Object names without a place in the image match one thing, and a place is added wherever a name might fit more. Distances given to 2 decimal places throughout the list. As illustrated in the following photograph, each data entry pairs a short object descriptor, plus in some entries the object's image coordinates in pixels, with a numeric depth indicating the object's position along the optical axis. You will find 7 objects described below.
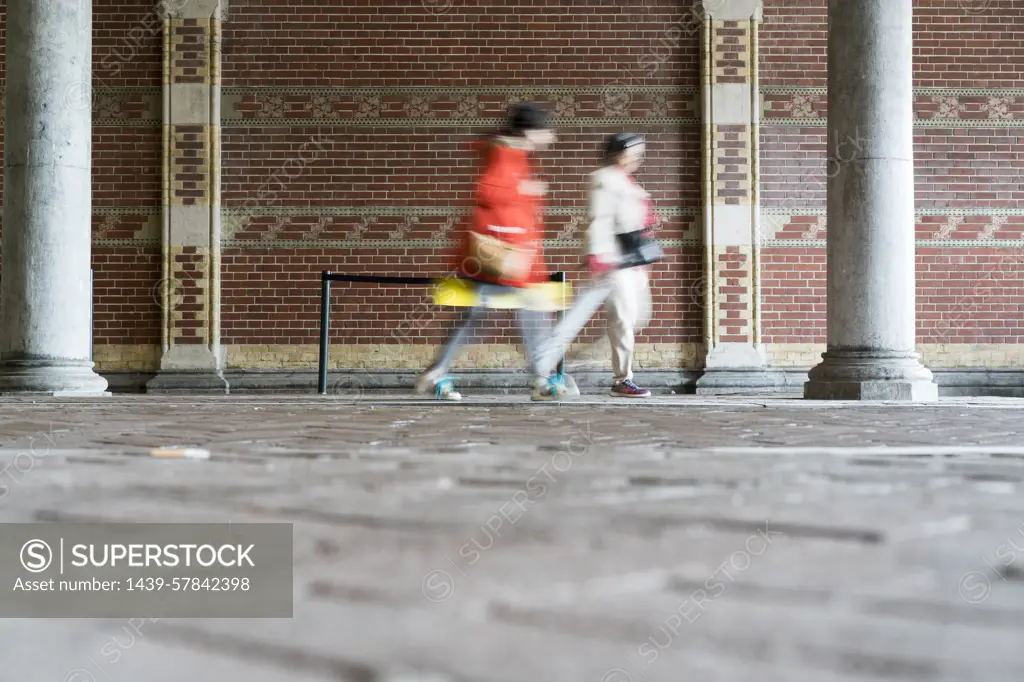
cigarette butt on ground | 4.90
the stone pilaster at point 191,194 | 20.47
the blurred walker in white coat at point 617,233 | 12.73
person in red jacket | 11.76
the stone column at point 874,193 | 14.41
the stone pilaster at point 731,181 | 20.56
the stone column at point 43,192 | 15.16
